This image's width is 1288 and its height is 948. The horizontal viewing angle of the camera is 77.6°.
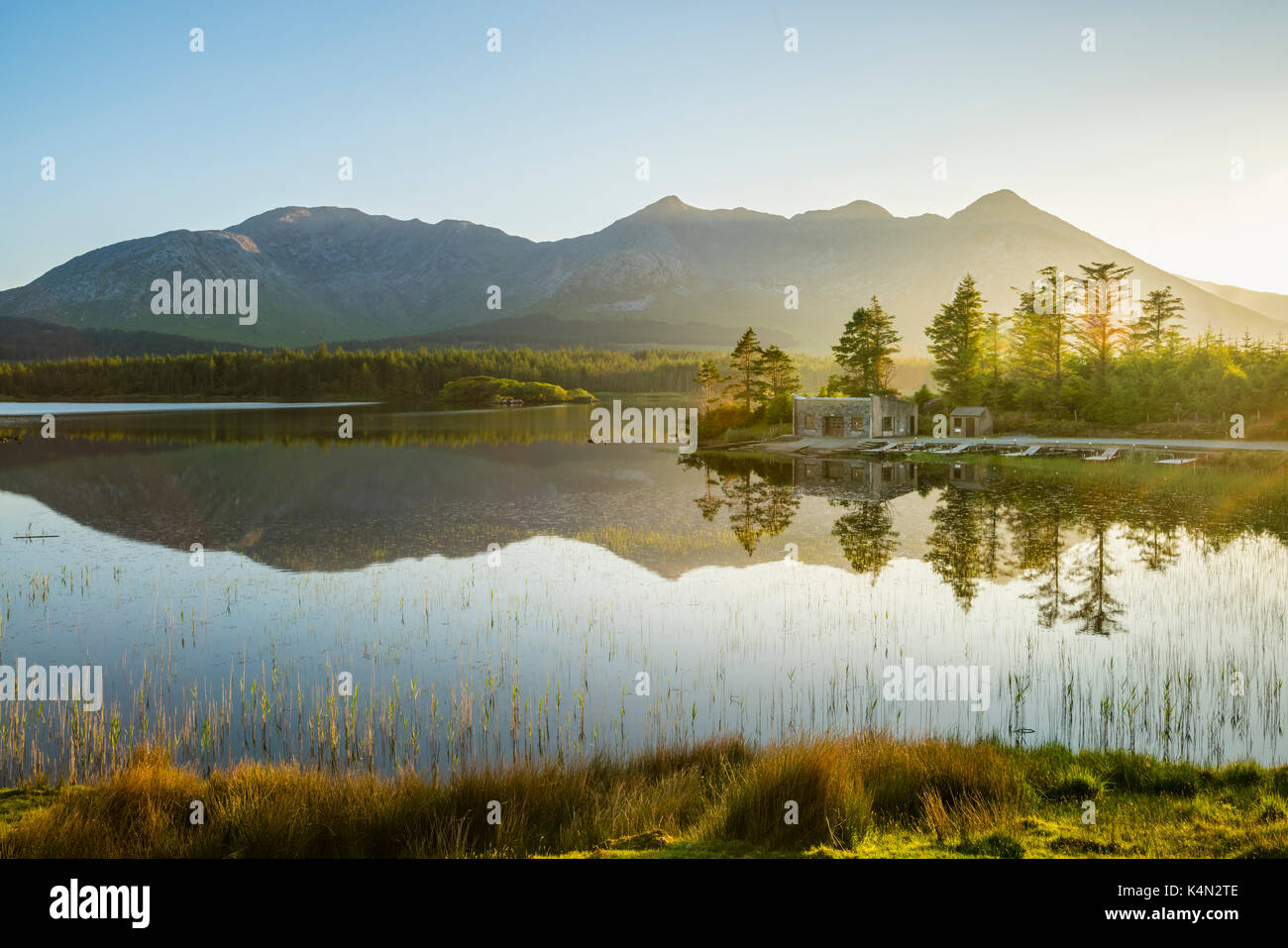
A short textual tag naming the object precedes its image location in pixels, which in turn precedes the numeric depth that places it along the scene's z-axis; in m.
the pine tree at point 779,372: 86.94
